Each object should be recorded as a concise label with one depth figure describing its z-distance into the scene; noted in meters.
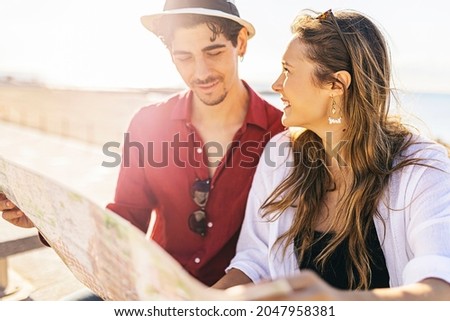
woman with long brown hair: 1.44
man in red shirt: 1.85
